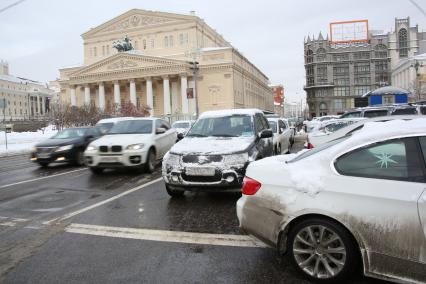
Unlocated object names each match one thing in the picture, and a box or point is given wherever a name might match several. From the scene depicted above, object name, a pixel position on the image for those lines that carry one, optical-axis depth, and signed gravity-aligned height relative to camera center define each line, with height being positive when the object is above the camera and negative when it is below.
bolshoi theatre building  71.38 +11.19
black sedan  13.14 -0.66
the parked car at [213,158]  6.54 -0.60
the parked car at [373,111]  15.31 +0.28
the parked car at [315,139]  9.47 -0.48
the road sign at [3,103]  24.34 +1.92
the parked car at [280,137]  12.24 -0.54
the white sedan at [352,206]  3.13 -0.77
